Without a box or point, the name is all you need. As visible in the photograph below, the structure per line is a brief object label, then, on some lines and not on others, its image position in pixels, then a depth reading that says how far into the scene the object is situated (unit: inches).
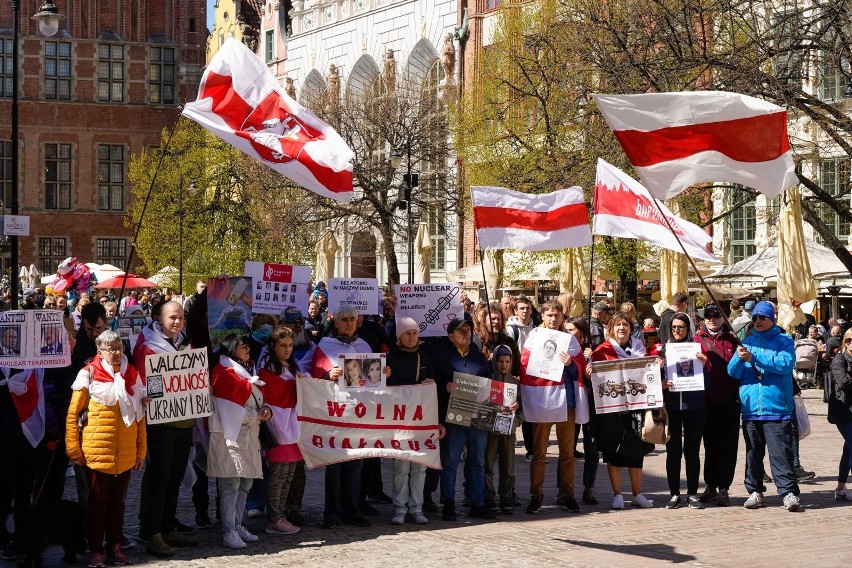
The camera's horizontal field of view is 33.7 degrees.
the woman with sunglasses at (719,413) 492.4
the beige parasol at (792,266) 816.3
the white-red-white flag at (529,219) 558.6
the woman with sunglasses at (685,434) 488.4
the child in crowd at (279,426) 437.7
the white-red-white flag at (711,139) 465.4
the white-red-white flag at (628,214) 547.8
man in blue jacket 479.5
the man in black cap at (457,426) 468.1
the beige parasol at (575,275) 1066.1
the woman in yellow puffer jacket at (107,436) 380.5
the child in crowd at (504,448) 479.2
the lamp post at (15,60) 958.4
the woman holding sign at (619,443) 486.9
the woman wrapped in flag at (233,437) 418.0
